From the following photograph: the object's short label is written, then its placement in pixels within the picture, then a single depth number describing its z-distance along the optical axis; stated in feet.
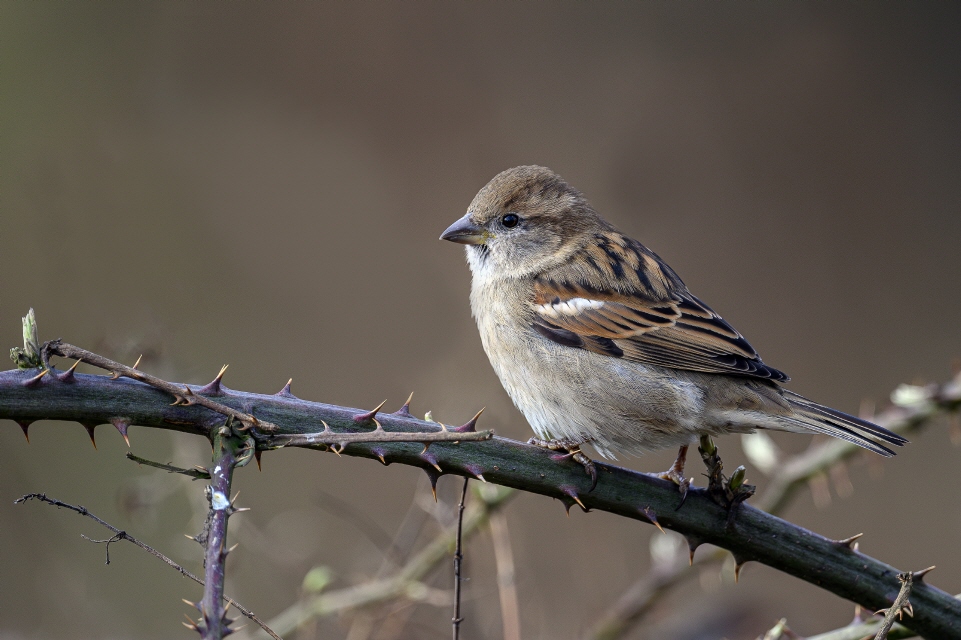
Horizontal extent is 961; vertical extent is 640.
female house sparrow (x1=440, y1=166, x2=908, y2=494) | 14.47
